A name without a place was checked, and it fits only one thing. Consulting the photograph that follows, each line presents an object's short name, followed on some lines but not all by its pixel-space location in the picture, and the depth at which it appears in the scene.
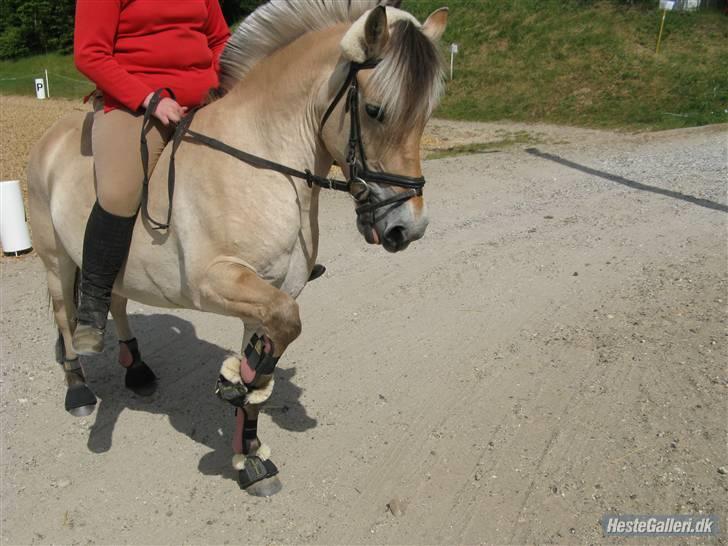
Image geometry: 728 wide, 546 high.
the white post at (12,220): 7.68
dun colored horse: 2.72
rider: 3.20
